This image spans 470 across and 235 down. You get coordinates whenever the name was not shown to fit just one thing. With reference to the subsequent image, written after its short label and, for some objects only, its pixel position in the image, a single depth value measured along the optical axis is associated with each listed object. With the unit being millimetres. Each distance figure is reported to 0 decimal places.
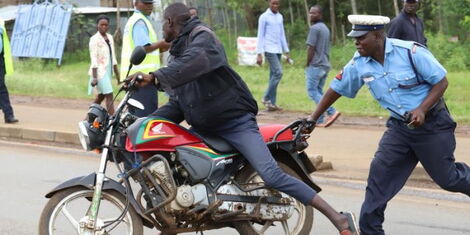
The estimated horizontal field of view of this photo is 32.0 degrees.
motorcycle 5004
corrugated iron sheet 26375
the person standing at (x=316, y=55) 11477
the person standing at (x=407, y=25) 8688
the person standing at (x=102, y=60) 11398
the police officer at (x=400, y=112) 5004
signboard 23016
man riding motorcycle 5125
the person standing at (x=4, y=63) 11680
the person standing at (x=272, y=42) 12664
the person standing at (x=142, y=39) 7980
